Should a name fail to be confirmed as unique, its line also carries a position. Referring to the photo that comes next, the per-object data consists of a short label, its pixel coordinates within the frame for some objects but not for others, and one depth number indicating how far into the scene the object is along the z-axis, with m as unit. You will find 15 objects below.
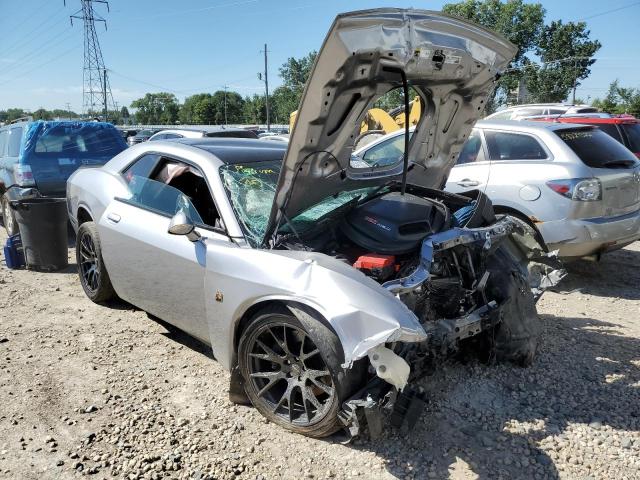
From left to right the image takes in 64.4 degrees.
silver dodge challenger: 2.64
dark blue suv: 7.50
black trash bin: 6.14
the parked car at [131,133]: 31.22
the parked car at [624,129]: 9.04
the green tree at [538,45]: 46.00
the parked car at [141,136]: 24.88
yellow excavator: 11.02
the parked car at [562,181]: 5.19
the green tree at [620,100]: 43.38
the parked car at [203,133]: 11.09
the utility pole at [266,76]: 49.75
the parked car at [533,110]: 18.73
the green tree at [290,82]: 64.25
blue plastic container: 6.33
